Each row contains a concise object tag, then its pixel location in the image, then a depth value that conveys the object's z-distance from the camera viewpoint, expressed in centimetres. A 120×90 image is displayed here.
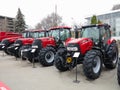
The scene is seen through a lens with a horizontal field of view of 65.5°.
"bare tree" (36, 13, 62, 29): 2554
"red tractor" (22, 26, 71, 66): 471
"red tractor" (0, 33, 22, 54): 713
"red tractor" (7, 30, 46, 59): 609
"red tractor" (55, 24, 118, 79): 334
